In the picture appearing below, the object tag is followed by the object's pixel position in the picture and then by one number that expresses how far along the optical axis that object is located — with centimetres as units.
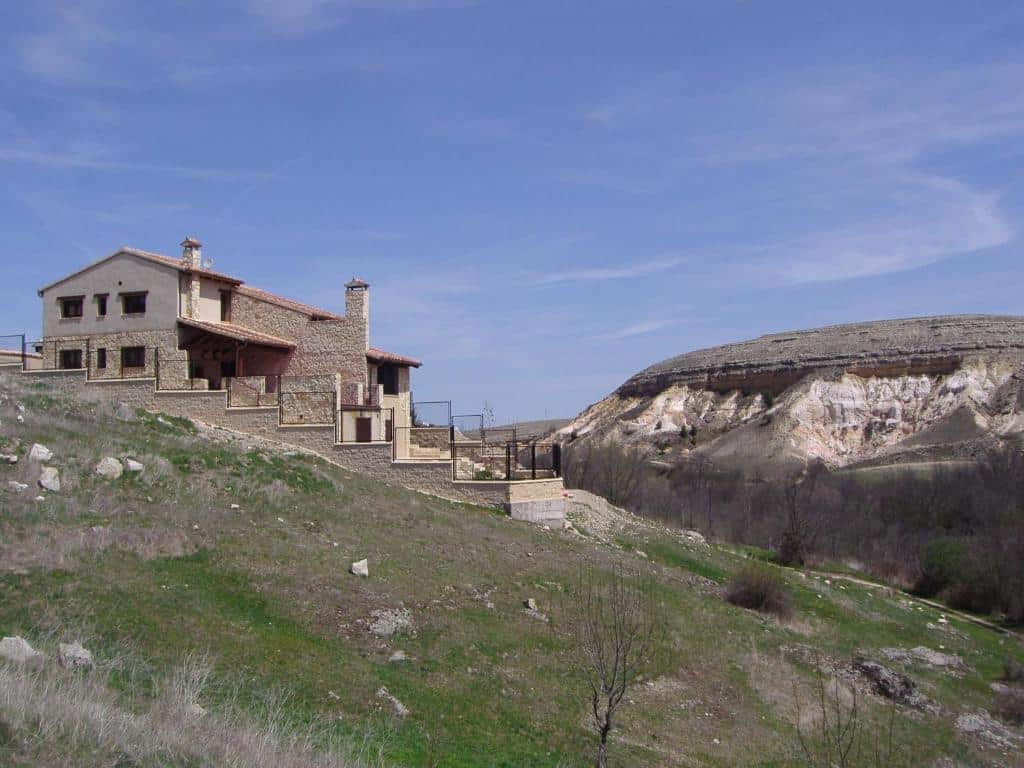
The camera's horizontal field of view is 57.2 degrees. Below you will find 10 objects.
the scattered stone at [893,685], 1875
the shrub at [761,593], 2297
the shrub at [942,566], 3275
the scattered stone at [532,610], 1689
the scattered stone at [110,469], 1736
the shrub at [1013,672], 2198
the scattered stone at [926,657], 2203
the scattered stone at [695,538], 3145
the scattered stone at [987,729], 1772
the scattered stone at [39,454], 1714
